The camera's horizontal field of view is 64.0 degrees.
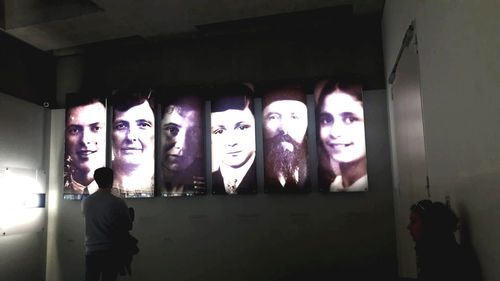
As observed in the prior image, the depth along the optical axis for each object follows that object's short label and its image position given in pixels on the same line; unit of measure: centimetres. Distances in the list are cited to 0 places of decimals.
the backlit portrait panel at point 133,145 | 540
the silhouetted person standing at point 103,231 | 365
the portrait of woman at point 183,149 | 529
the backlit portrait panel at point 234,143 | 513
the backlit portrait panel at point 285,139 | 500
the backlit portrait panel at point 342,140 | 484
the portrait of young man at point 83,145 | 562
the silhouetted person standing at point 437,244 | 181
